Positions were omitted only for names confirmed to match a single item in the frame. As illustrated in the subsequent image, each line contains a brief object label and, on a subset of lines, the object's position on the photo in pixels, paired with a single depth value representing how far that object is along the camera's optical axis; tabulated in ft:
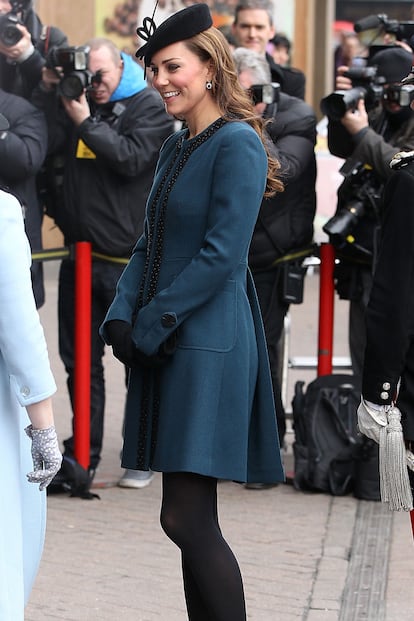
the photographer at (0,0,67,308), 43.14
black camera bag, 43.11
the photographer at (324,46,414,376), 42.63
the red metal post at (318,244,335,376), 44.45
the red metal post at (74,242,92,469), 42.60
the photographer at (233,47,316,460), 43.27
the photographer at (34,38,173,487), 42.60
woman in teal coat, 25.29
